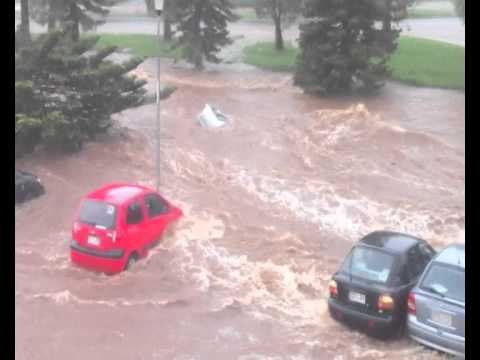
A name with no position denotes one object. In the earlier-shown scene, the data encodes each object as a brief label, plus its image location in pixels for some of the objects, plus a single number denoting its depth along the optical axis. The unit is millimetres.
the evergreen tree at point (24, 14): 33281
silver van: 9727
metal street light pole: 15953
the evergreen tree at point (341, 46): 28688
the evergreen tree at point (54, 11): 33469
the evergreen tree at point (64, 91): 18469
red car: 12625
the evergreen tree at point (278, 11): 40094
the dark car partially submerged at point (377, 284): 10367
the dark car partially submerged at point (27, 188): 16250
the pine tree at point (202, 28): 35156
